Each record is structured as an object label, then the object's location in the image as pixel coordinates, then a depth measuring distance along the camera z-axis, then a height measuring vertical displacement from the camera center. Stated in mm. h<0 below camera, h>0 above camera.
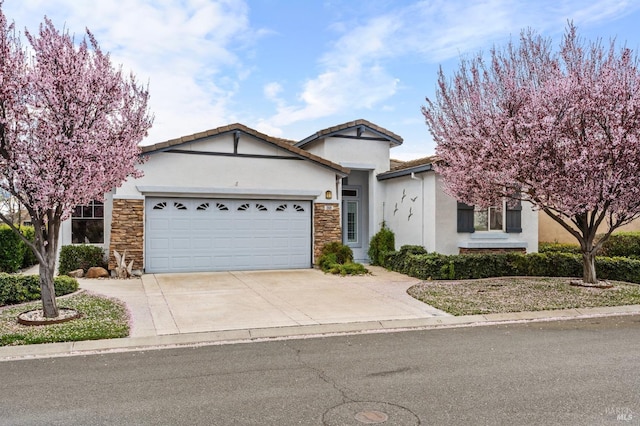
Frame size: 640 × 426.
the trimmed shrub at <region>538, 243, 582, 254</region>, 16797 -778
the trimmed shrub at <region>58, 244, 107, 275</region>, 14289 -941
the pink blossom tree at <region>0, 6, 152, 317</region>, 7508 +1528
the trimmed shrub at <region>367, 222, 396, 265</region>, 17094 -673
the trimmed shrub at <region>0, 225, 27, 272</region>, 14891 -776
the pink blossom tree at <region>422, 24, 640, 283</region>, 10516 +2114
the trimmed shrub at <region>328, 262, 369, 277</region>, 14485 -1278
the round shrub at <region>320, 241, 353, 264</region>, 15836 -816
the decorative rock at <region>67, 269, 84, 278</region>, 13796 -1339
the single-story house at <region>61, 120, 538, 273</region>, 14320 +399
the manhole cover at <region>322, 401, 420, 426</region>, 4383 -1714
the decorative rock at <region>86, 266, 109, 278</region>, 13668 -1309
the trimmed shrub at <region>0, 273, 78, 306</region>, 9625 -1250
